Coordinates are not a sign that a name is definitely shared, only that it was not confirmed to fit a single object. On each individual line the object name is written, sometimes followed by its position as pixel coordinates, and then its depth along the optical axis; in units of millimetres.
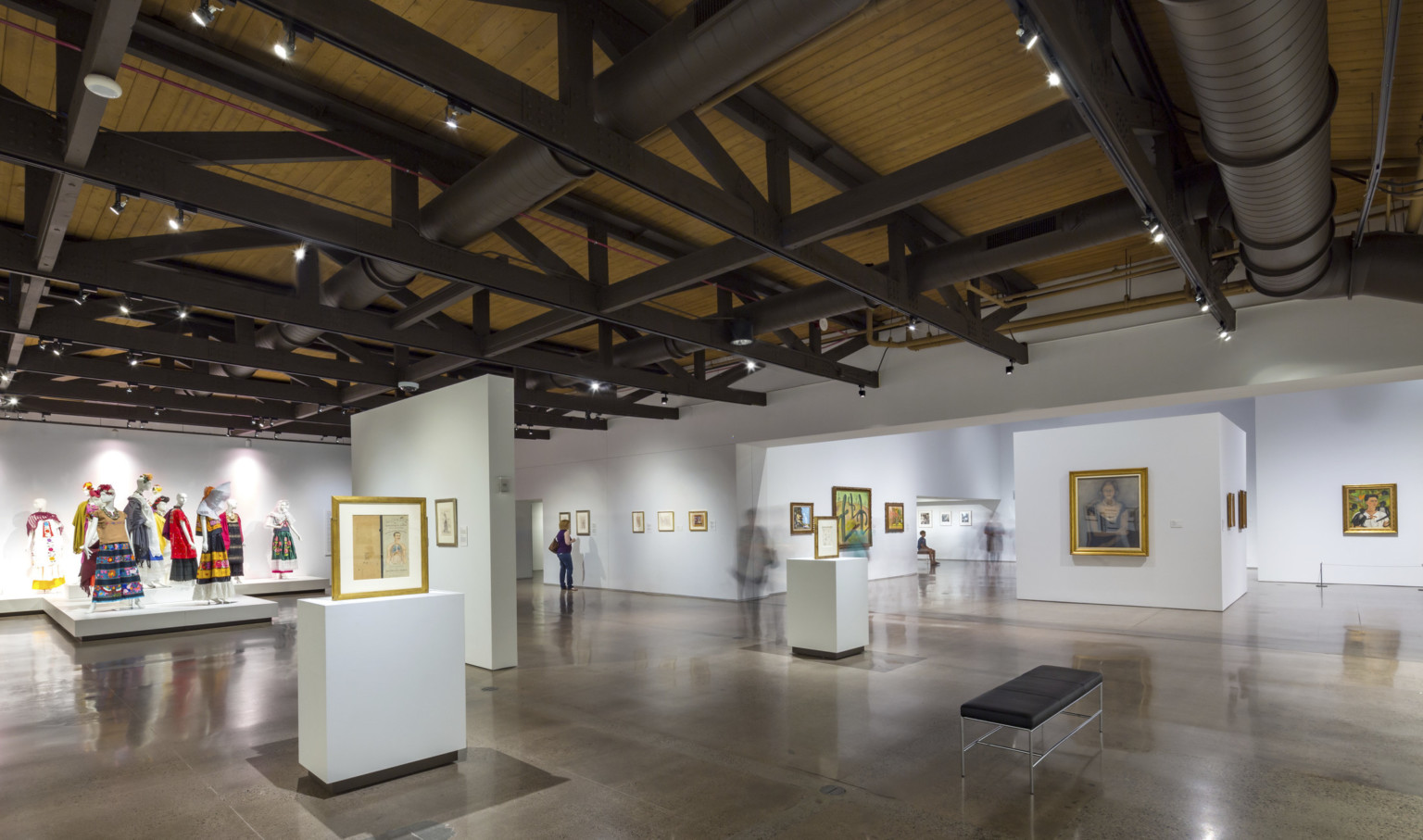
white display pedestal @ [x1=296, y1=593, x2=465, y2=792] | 4590
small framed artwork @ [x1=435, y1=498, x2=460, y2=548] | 8766
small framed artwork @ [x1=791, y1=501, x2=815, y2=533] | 15414
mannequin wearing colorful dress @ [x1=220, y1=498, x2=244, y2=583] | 14336
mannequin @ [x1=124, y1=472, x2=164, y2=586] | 12070
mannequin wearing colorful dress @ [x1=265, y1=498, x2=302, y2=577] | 17047
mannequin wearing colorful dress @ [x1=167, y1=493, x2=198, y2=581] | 12609
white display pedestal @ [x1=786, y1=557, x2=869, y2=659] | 8445
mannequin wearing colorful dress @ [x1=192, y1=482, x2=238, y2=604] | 12797
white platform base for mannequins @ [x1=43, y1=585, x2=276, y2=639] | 10844
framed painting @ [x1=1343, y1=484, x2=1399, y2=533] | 15453
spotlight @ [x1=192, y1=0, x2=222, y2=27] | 3025
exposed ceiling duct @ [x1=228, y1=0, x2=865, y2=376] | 3053
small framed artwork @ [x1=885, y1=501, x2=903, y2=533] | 18641
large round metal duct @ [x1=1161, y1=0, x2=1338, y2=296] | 2721
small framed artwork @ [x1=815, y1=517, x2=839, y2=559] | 8960
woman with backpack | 15922
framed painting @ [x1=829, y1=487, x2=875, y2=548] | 16688
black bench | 4289
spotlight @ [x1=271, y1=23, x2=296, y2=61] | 3062
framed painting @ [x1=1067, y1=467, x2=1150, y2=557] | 12859
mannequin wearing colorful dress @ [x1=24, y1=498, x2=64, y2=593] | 14734
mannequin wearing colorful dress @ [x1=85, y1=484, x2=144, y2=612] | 11391
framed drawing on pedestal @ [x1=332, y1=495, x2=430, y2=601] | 4898
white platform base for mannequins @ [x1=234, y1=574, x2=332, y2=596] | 16531
